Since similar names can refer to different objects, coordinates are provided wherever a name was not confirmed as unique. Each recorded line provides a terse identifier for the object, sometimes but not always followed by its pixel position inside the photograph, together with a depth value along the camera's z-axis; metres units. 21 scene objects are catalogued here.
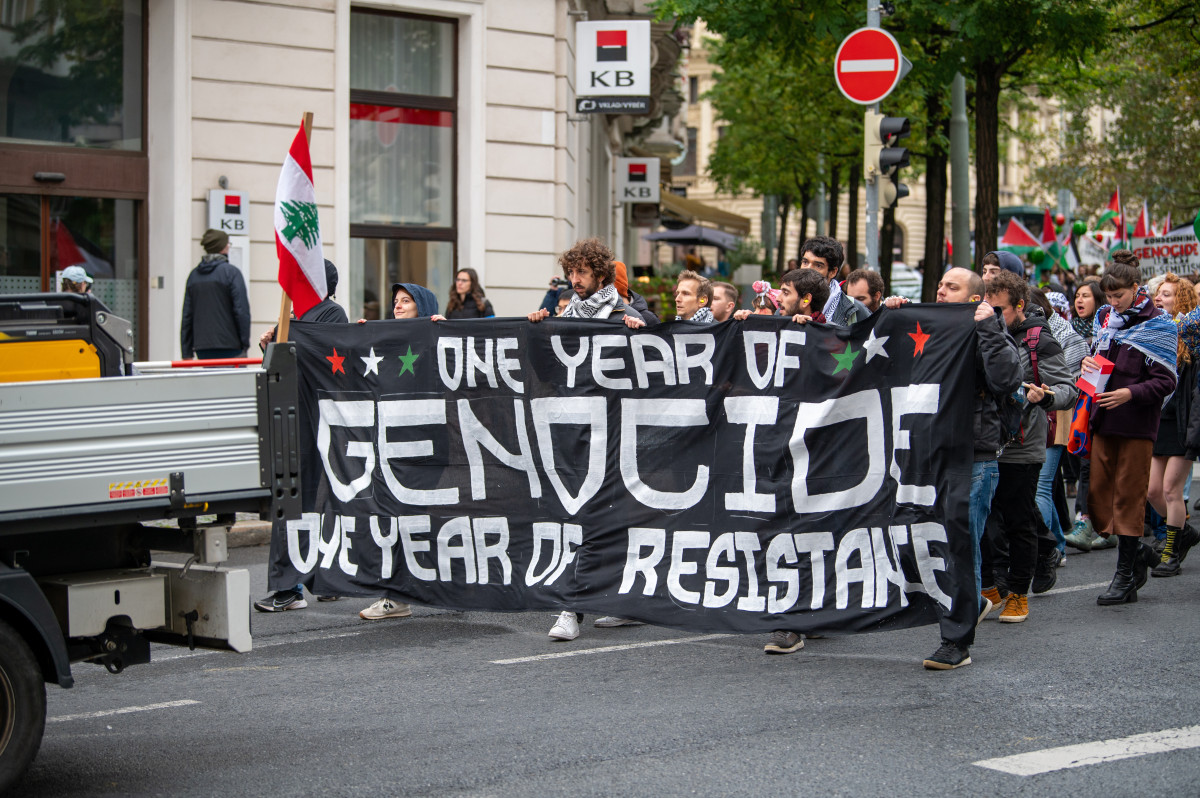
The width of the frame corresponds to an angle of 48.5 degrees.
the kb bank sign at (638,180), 29.09
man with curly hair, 7.23
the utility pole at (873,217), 12.61
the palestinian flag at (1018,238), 25.27
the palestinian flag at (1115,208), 22.23
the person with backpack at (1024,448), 7.15
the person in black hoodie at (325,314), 7.91
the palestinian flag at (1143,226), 21.47
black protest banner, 6.18
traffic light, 12.72
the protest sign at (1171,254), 17.59
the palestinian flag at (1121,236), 22.67
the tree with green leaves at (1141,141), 30.10
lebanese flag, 7.43
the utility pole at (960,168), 20.38
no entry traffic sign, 12.46
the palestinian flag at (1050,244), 24.45
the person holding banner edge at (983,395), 6.17
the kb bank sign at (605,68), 16.80
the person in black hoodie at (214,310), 12.30
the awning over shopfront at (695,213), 38.81
